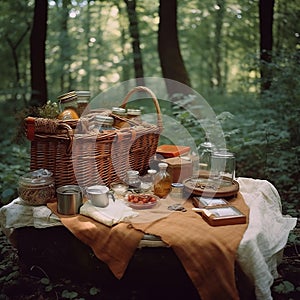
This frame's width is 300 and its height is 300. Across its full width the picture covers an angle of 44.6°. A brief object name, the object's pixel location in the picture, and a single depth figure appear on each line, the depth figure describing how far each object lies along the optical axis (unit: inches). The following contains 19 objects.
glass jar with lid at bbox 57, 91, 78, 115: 77.9
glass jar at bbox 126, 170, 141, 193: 77.1
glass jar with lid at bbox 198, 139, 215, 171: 82.7
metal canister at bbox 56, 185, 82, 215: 65.9
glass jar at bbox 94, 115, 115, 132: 76.4
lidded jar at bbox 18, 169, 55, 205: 68.3
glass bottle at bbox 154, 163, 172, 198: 73.9
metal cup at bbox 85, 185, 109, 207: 66.4
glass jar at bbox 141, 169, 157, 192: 76.7
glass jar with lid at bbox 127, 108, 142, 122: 88.7
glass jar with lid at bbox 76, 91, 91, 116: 80.6
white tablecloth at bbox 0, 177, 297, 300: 56.3
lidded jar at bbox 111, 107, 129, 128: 82.5
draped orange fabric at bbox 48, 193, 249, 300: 55.7
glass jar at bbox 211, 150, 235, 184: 80.4
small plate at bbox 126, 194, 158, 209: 67.9
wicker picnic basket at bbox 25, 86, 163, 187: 67.9
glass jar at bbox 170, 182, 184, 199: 73.4
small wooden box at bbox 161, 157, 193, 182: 78.2
